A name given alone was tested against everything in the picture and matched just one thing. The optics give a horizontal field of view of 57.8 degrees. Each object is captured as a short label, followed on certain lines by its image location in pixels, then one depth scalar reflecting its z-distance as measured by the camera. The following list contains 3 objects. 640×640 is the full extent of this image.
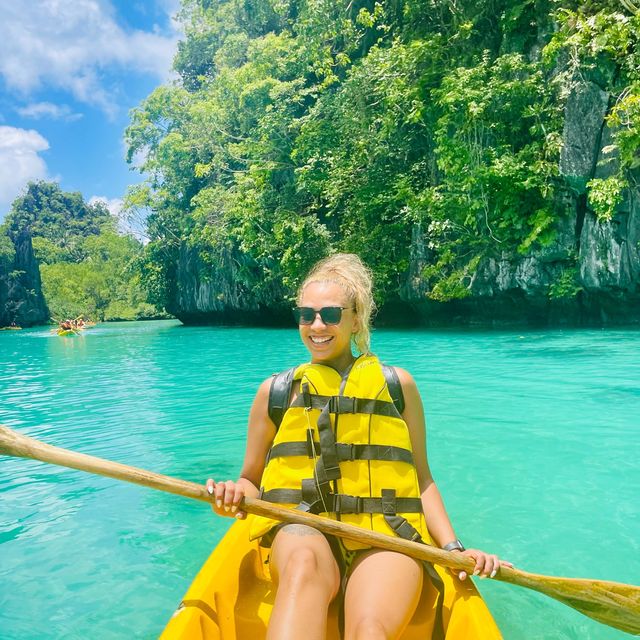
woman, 1.62
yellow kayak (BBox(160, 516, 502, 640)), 1.70
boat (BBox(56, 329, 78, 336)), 27.08
